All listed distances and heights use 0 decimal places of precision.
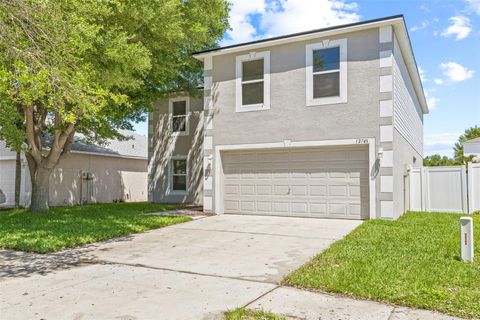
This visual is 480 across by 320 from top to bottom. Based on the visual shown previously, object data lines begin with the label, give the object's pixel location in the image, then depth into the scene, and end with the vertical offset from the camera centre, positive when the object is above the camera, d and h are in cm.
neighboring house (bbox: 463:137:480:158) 2738 +214
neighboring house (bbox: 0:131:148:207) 1805 +1
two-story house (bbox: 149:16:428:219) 1120 +172
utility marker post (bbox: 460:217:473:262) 591 -100
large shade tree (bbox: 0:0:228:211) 584 +258
